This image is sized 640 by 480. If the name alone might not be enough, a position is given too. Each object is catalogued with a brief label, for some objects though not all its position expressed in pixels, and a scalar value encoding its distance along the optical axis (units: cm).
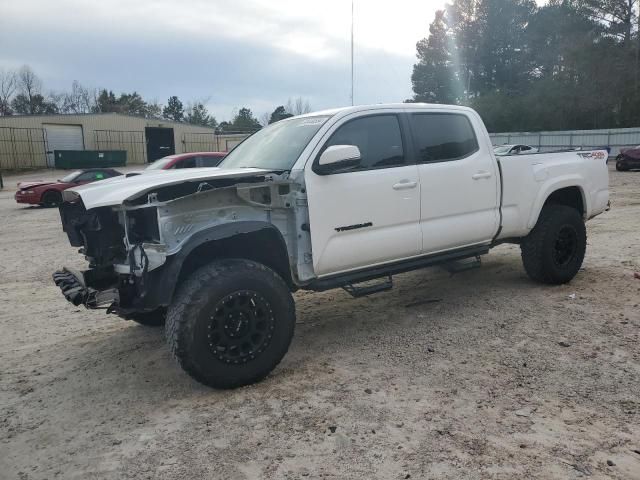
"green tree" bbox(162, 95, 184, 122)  8581
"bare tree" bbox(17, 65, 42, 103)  7750
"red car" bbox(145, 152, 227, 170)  1209
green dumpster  3800
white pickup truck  360
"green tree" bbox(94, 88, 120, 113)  8088
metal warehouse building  4022
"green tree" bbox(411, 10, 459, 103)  5388
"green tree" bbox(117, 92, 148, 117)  8081
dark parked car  2338
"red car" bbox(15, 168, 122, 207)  1722
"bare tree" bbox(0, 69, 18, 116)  7250
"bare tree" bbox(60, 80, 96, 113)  8338
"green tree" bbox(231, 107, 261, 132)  7406
